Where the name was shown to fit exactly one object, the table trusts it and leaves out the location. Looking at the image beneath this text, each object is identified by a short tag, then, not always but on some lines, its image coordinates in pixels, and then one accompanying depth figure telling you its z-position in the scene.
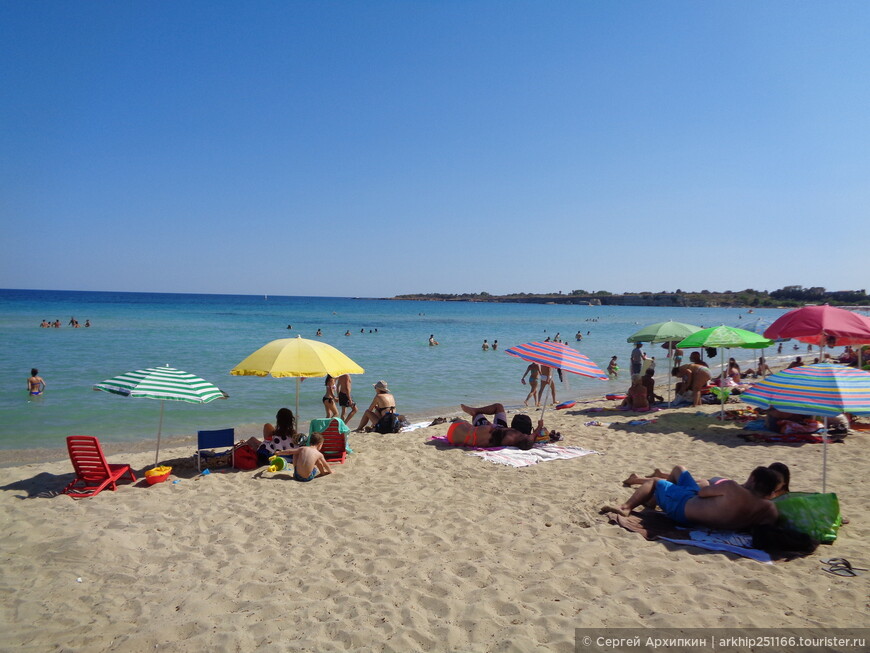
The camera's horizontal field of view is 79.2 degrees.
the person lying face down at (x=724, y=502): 4.67
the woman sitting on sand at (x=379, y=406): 10.08
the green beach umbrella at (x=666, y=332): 12.02
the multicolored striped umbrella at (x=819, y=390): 4.79
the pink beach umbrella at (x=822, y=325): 8.55
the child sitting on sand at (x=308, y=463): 6.84
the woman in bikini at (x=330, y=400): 10.43
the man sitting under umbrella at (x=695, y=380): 12.03
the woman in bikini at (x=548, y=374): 11.86
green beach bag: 4.49
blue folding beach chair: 7.38
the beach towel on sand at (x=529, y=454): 7.54
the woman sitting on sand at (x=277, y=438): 7.63
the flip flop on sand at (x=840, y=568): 4.01
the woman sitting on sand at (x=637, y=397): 11.59
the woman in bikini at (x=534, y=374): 13.71
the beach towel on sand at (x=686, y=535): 4.48
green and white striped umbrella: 6.45
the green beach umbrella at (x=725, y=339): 10.16
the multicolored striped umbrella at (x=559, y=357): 7.98
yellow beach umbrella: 7.24
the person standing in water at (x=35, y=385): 13.45
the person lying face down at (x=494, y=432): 8.27
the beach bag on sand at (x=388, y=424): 9.87
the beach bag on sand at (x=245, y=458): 7.41
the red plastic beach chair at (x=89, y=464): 6.45
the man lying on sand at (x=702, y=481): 4.93
